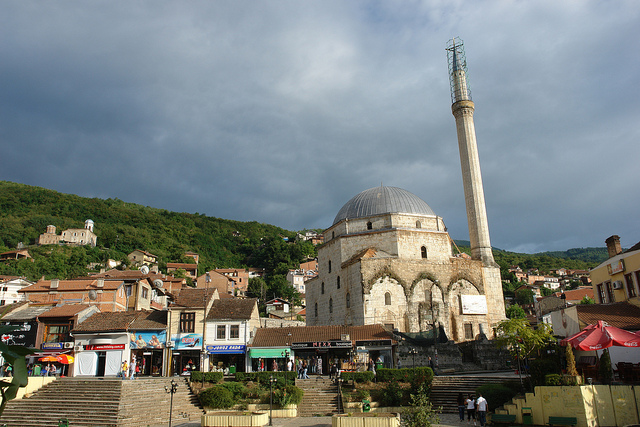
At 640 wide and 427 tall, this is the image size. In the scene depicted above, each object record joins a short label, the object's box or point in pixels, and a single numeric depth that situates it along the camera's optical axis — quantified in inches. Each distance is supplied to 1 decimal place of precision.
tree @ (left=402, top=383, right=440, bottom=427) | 543.4
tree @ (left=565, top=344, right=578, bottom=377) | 661.9
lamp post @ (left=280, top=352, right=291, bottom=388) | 1059.9
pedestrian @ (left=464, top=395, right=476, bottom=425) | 725.3
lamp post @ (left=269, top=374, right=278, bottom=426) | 767.7
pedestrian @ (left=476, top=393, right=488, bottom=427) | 692.7
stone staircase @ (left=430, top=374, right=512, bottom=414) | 851.4
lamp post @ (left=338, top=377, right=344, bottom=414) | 864.3
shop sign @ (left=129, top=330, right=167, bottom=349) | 1102.4
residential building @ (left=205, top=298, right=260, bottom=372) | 1130.0
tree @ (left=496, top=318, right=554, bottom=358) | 794.8
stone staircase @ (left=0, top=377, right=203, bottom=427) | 784.9
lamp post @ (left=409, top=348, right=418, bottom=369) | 1082.2
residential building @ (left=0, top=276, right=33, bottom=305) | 2353.6
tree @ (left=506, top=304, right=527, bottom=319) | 2327.3
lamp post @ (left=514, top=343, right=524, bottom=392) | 789.4
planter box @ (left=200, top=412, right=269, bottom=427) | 693.9
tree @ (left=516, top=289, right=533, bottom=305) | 3218.5
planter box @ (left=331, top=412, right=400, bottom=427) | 638.5
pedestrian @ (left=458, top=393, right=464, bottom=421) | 755.5
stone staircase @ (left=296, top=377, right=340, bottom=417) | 876.0
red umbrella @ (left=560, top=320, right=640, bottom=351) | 644.7
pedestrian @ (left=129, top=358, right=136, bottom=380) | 970.8
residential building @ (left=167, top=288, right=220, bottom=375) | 1122.0
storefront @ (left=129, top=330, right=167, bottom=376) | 1104.2
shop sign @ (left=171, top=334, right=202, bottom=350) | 1121.4
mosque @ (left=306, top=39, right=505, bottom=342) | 1328.7
